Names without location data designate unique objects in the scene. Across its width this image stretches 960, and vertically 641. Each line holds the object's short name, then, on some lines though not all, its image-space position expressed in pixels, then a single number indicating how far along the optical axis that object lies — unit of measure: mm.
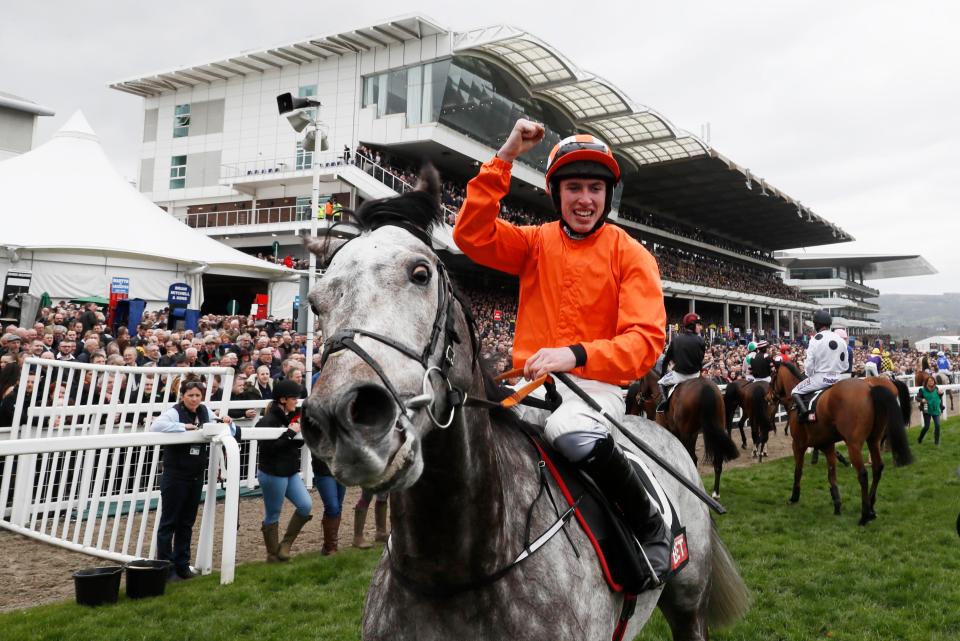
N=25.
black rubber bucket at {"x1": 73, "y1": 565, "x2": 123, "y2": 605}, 4605
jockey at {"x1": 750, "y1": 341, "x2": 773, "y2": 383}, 11719
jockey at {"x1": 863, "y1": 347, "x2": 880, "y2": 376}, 13828
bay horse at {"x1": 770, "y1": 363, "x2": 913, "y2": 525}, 7184
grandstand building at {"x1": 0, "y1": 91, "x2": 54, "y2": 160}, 28812
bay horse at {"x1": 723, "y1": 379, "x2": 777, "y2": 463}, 11094
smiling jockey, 2113
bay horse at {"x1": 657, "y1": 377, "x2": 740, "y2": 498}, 7953
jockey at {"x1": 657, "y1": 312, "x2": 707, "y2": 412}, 9234
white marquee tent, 14242
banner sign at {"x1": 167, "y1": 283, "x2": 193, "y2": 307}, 14414
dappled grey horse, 1346
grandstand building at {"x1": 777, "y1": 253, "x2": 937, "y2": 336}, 76500
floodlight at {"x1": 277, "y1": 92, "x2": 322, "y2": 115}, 7820
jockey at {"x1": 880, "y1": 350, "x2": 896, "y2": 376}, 20098
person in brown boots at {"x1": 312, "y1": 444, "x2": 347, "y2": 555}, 6059
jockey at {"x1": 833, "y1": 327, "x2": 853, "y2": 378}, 7802
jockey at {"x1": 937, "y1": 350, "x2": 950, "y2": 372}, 22250
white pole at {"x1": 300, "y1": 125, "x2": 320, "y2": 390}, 7355
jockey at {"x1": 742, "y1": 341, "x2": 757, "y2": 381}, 11791
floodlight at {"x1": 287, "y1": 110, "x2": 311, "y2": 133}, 8062
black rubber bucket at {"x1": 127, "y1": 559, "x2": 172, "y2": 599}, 4879
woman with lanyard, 5398
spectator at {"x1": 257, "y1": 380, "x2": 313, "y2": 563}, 5777
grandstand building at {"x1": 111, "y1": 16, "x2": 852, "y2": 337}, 27359
